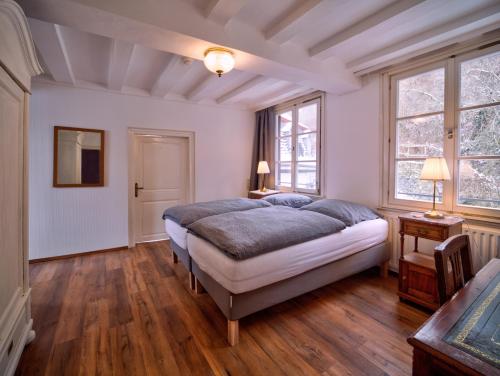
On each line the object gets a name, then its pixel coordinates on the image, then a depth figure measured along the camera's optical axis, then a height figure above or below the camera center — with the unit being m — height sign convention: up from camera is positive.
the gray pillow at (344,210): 2.60 -0.31
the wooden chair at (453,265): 1.05 -0.39
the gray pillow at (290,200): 3.57 -0.26
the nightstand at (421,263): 2.12 -0.73
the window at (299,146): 3.97 +0.65
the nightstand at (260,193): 4.40 -0.20
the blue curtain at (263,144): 4.78 +0.78
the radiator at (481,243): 2.16 -0.54
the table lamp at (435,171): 2.21 +0.12
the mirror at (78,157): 3.46 +0.35
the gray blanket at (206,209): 2.66 -0.32
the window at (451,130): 2.25 +0.56
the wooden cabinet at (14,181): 1.36 +0.00
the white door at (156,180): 4.21 +0.02
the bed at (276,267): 1.76 -0.71
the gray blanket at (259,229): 1.81 -0.41
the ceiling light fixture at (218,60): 2.10 +1.06
